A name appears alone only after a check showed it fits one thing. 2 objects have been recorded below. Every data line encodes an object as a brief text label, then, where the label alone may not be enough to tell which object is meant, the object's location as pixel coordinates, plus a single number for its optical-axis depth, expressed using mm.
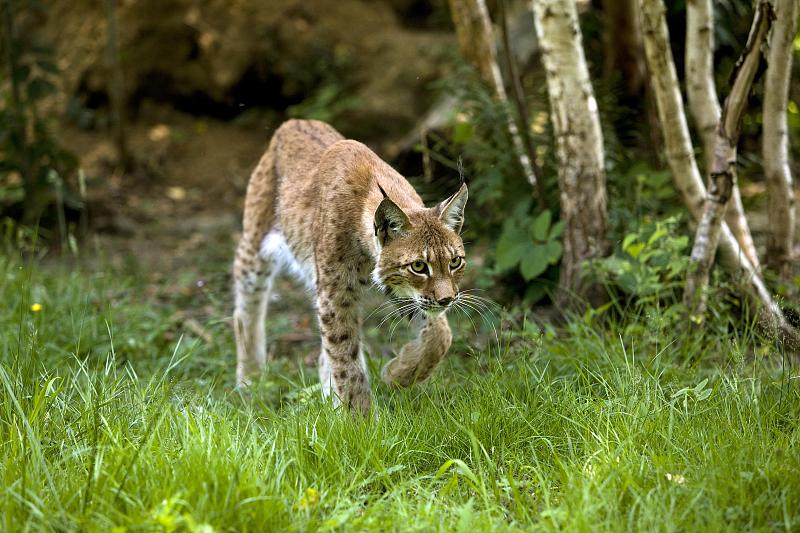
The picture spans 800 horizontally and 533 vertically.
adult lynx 8211
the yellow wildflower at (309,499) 6102
